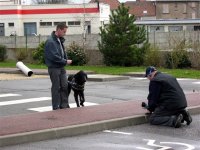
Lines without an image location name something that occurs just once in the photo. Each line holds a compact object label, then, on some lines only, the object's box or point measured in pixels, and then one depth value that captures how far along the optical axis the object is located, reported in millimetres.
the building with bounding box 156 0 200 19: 92906
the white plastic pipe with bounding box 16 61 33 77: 23320
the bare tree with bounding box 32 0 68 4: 100438
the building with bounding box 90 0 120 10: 98812
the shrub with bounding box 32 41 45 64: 32156
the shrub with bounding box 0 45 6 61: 35756
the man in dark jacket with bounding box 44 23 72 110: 11156
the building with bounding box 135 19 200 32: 72688
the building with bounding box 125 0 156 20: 94350
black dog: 11602
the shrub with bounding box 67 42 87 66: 29909
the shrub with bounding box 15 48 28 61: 34438
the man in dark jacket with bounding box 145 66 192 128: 10148
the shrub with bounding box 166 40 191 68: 26797
